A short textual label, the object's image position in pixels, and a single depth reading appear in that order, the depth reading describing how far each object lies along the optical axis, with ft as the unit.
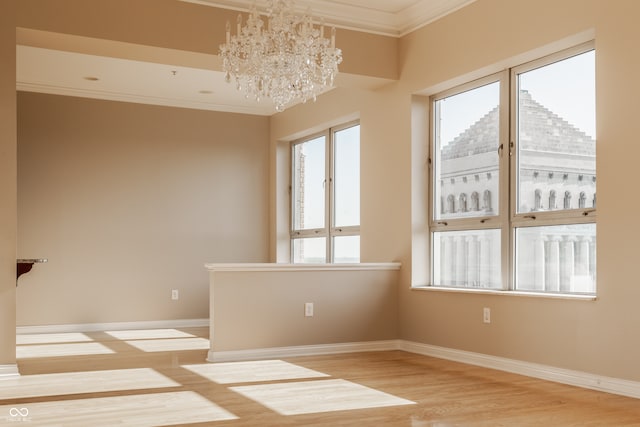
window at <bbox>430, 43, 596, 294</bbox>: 15.10
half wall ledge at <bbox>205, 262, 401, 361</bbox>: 17.93
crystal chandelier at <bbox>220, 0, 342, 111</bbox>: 13.38
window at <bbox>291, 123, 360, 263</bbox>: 24.12
